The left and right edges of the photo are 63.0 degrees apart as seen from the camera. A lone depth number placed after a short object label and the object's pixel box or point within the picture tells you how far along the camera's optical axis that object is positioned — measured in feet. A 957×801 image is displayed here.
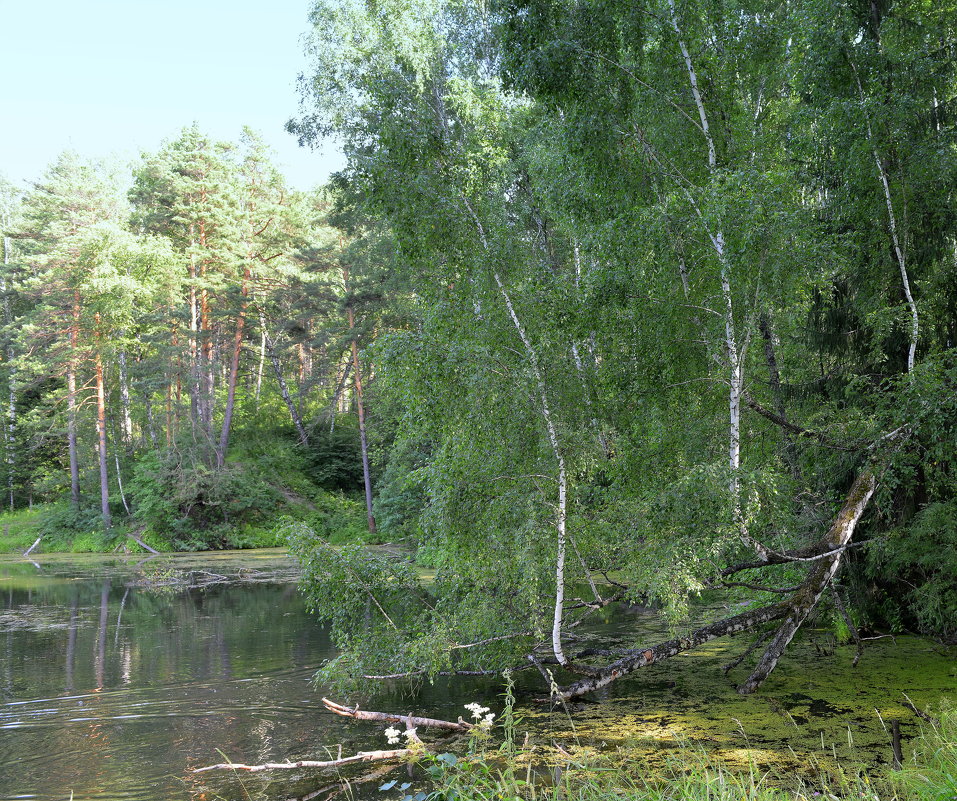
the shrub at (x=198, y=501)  86.99
